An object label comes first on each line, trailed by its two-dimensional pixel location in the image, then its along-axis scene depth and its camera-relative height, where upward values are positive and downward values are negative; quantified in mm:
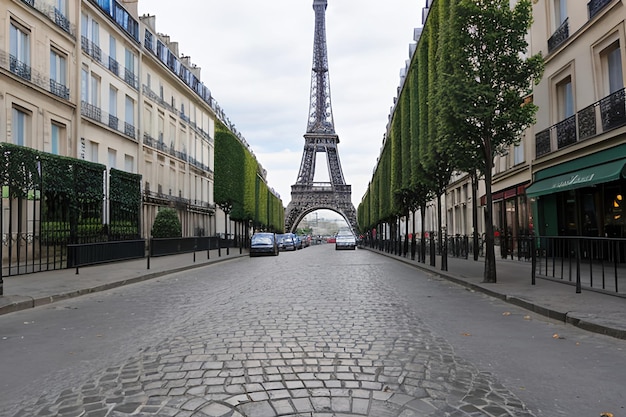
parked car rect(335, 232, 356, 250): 48531 -1048
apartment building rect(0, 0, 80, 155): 19250 +6850
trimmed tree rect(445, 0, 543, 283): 12523 +3988
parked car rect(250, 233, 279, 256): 31844 -833
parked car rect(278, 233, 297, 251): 47781 -1040
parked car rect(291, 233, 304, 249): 51712 -1168
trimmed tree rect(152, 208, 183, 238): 26984 +472
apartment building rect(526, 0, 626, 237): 13812 +3360
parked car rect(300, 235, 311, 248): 67688 -1579
